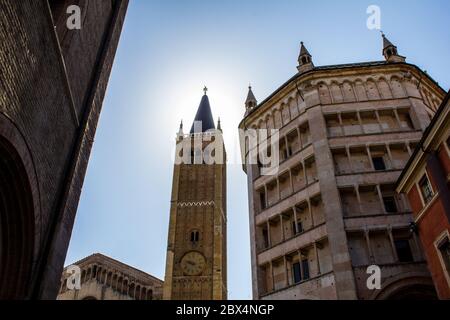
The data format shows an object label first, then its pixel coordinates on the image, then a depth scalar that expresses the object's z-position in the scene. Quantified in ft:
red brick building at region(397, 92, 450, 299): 46.93
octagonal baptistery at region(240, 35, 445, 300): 65.62
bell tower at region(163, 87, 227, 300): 173.88
